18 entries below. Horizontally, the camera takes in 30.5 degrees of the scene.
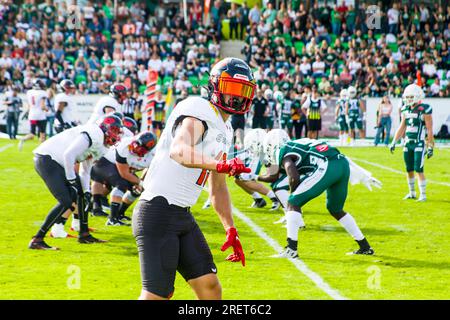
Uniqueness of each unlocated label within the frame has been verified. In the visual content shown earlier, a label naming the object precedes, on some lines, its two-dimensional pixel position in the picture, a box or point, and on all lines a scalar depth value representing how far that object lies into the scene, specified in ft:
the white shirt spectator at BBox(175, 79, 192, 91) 99.60
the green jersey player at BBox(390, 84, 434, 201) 46.20
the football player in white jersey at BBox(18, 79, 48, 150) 80.12
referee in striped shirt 83.41
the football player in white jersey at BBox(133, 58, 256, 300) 16.02
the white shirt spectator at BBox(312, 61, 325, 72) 106.01
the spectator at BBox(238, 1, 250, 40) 114.93
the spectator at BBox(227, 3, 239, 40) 114.21
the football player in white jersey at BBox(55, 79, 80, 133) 55.11
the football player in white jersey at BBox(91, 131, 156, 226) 36.04
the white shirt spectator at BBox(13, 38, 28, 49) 106.63
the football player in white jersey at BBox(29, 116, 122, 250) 30.45
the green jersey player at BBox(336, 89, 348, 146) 91.71
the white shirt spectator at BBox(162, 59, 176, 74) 105.70
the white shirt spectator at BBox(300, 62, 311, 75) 106.32
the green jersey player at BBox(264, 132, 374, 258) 29.19
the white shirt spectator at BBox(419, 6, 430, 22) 116.23
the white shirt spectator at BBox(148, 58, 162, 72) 104.78
